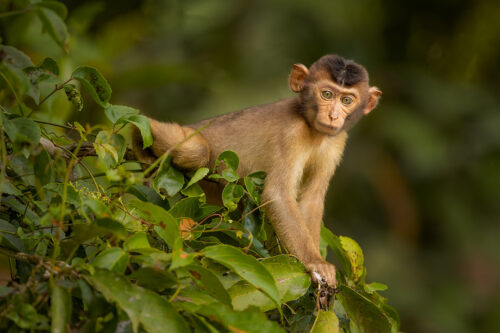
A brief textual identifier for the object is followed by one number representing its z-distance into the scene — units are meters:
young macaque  9.90
